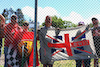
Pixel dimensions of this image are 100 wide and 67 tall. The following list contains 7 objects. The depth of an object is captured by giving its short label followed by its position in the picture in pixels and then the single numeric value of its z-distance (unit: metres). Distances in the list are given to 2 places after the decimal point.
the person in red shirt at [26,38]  2.60
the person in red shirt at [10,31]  2.60
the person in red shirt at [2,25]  2.57
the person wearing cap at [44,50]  2.57
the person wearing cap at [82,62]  2.71
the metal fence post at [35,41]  2.26
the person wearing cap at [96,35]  2.68
